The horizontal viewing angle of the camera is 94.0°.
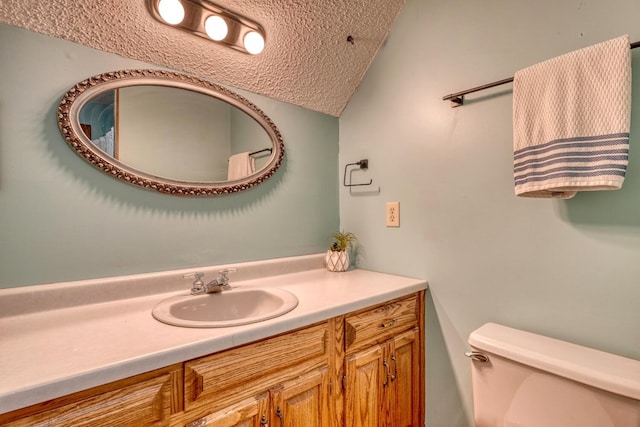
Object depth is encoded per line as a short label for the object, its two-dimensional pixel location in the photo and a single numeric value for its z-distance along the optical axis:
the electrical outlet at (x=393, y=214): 1.49
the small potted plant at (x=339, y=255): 1.61
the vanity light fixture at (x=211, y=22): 1.08
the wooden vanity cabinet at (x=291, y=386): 0.66
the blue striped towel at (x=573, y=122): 0.82
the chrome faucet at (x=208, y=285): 1.18
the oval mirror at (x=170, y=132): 1.06
